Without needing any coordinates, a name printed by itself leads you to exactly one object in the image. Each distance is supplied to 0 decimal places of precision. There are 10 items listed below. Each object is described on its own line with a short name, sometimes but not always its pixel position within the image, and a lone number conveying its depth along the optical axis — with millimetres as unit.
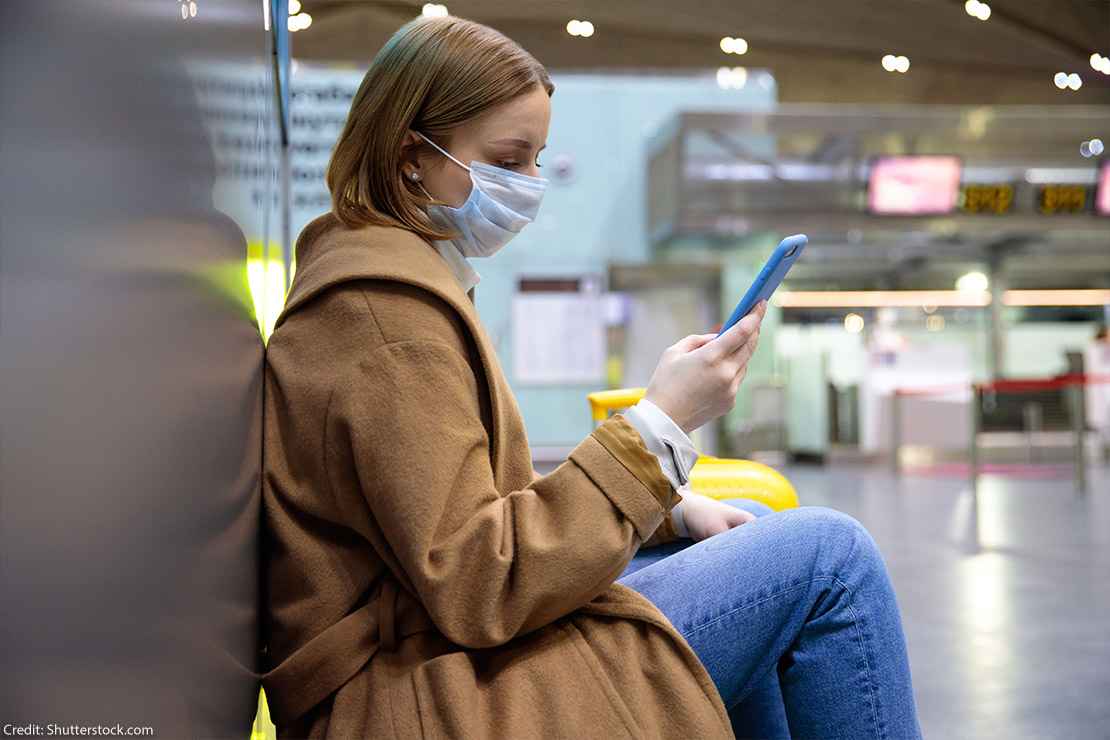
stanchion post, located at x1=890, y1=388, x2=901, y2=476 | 10406
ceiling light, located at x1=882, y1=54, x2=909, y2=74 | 9658
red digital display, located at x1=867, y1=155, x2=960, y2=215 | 10000
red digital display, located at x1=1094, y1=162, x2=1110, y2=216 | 10555
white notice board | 9094
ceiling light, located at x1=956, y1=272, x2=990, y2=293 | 14852
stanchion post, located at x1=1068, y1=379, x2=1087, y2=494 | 7754
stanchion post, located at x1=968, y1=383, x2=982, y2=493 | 6305
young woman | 915
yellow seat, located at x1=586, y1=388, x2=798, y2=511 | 1844
